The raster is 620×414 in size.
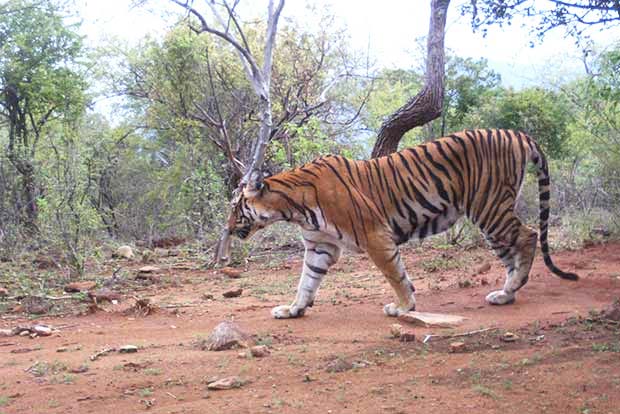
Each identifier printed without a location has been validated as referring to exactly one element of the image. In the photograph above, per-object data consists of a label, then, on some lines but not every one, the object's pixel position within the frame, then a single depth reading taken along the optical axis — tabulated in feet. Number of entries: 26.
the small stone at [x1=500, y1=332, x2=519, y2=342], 17.74
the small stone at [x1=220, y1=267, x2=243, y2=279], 34.66
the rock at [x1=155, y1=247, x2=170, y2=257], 43.29
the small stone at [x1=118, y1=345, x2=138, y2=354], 19.21
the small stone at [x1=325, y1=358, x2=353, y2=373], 15.98
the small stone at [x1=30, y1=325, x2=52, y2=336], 22.47
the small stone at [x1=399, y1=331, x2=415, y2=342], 18.49
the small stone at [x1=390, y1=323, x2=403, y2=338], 18.93
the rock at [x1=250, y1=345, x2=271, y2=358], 17.61
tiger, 23.00
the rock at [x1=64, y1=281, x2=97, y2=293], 29.86
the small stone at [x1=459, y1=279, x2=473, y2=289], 27.07
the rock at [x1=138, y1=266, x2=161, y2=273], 34.40
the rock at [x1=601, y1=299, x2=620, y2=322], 18.70
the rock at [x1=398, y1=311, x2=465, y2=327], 20.42
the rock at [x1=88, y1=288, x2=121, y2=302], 27.63
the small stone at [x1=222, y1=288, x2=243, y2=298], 28.71
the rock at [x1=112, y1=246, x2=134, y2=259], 42.53
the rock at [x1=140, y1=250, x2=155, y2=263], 40.42
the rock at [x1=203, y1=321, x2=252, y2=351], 18.76
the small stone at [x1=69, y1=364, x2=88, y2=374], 17.27
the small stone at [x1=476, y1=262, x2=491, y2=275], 29.70
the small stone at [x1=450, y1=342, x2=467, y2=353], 17.01
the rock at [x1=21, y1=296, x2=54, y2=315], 26.59
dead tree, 34.09
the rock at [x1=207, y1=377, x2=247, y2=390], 15.10
